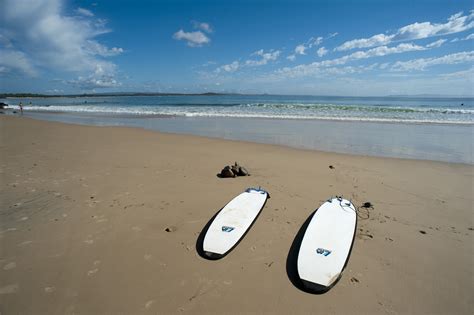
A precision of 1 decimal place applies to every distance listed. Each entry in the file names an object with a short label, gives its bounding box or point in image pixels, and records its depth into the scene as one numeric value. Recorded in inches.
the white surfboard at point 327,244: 109.1
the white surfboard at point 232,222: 128.1
